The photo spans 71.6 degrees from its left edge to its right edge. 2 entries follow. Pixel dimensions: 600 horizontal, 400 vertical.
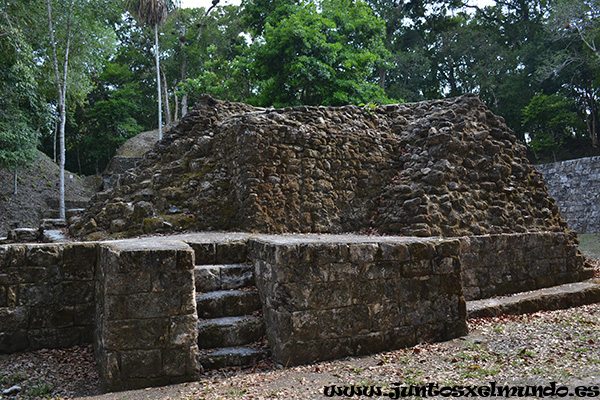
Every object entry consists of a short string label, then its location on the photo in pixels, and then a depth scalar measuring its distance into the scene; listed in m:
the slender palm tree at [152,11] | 18.05
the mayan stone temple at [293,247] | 3.59
